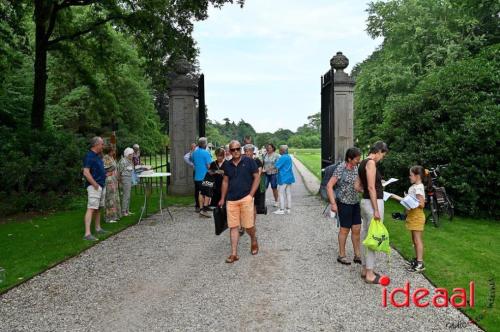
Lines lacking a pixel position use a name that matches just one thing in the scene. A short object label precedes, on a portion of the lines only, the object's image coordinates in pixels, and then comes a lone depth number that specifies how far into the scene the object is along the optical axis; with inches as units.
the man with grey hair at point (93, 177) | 325.1
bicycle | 374.6
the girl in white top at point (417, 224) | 245.4
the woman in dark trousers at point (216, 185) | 331.5
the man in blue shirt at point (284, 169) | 431.8
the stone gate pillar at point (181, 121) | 572.4
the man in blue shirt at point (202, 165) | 425.6
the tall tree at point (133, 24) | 564.4
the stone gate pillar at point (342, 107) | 538.0
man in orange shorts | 271.7
